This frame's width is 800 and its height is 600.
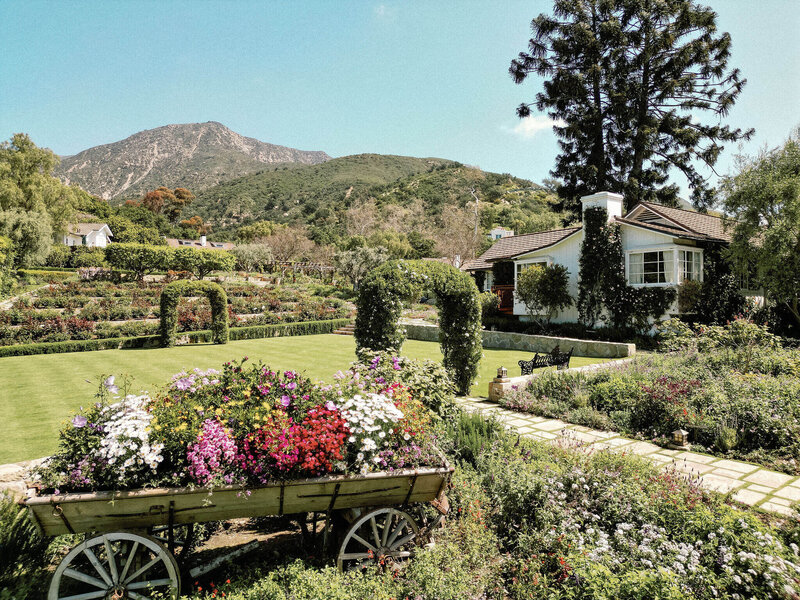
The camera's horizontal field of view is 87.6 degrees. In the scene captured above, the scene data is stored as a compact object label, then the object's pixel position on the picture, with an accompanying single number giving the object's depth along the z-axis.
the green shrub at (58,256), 34.91
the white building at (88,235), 51.53
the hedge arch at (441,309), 7.68
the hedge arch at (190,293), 18.38
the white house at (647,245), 17.52
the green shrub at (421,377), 4.92
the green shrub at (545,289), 20.75
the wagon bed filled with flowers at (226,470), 2.54
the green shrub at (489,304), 23.93
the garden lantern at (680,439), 6.08
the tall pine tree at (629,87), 23.42
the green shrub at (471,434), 4.65
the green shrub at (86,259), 36.56
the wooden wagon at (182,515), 2.49
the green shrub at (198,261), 33.59
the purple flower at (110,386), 2.81
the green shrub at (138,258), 31.36
